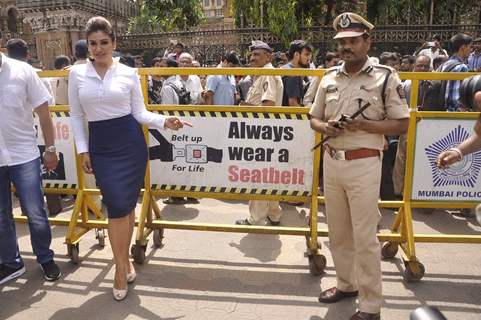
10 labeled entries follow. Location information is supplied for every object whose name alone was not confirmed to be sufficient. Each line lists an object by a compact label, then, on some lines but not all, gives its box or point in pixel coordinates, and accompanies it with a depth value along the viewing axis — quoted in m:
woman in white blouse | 3.06
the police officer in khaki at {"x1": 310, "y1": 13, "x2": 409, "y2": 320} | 2.73
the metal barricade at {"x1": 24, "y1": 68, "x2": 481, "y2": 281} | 3.61
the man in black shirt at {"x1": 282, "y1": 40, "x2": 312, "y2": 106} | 5.26
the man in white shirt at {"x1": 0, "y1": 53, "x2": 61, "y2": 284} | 3.29
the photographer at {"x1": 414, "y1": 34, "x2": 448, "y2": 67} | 11.17
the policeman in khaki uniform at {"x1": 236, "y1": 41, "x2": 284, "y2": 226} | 4.45
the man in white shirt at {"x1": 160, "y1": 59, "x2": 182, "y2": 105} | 5.73
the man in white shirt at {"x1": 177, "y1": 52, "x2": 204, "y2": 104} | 6.59
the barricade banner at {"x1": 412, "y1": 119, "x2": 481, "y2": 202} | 3.73
